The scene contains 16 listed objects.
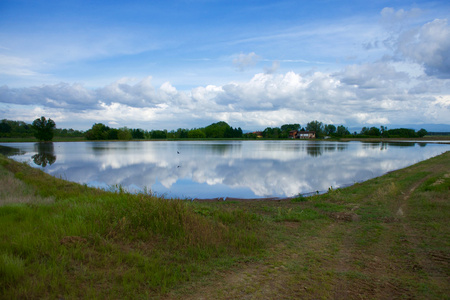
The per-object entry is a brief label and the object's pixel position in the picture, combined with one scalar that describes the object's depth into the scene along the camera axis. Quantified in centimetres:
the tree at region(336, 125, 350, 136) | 15775
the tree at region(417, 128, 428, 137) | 13475
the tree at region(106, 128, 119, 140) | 11519
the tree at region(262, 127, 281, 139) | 15350
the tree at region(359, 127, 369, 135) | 14771
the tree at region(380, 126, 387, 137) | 13439
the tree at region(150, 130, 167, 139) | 14750
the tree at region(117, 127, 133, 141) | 11462
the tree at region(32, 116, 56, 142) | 8762
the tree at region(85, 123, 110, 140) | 11369
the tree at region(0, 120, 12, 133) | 11862
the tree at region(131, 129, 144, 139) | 13288
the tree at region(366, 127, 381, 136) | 13800
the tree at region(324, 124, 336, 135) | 16640
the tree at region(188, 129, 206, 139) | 14275
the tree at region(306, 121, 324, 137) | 16775
